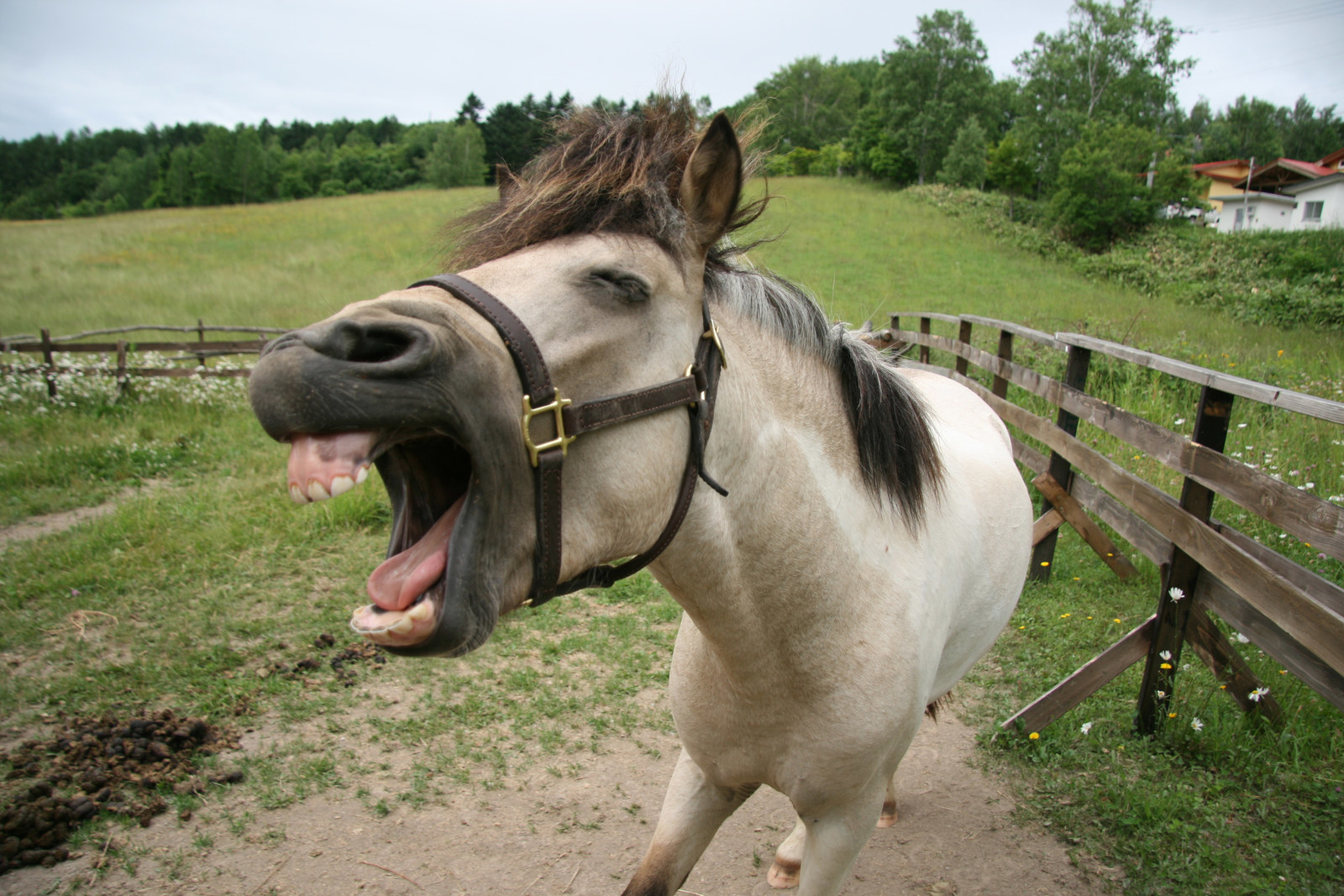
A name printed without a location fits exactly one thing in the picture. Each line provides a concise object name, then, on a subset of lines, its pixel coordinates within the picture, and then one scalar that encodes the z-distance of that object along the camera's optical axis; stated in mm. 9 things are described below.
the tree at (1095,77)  36031
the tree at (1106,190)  28500
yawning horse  1047
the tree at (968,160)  38781
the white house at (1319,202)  33219
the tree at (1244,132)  64688
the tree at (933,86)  42125
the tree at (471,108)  65938
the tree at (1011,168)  39094
